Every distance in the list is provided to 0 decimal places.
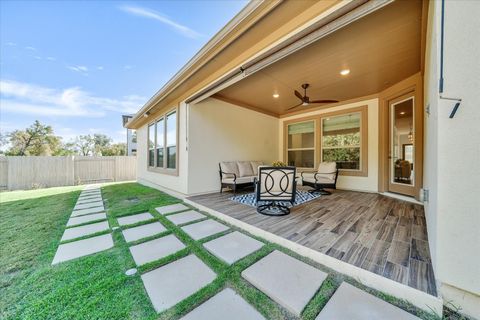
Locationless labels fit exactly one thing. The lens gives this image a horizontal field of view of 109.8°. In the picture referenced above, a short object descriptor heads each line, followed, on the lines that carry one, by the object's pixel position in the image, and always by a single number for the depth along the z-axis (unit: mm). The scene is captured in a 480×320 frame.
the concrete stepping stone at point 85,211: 3451
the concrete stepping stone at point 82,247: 1964
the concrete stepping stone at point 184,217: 2996
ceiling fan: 4338
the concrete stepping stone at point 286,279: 1320
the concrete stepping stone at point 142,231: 2426
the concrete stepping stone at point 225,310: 1190
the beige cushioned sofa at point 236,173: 4922
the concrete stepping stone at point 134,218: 2973
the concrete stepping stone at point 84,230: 2457
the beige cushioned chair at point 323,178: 4727
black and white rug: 3898
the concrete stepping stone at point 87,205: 3936
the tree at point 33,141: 15797
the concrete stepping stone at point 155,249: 1916
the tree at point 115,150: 25459
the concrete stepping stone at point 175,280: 1355
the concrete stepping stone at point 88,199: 4500
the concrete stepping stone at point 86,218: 2962
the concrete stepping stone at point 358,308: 1180
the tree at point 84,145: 25047
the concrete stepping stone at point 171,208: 3554
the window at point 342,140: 5453
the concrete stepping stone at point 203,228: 2484
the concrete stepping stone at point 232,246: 1925
